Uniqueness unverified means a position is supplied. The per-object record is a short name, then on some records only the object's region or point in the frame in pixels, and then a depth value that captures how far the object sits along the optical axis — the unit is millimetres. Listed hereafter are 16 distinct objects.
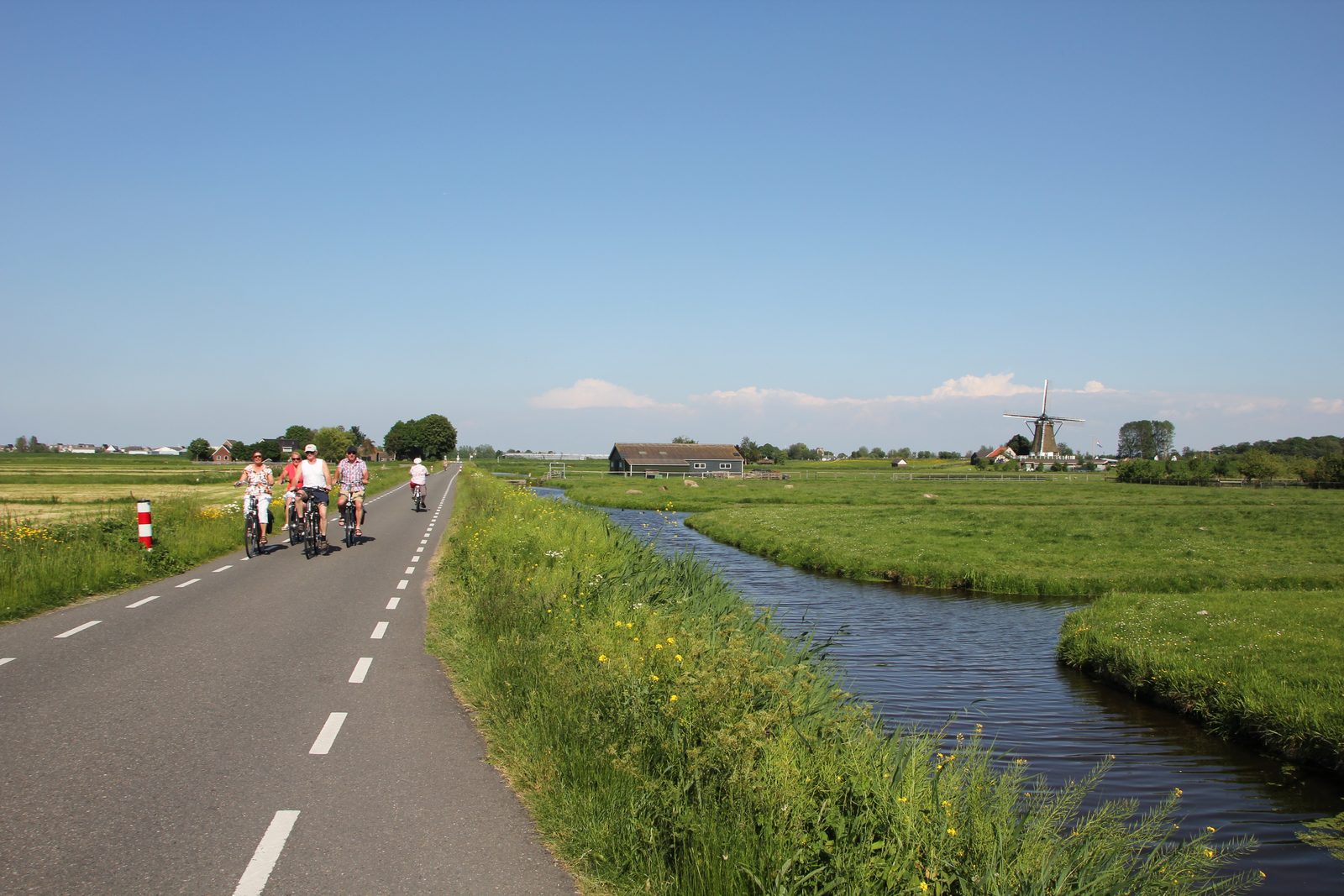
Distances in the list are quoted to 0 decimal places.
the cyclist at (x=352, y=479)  23781
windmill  136000
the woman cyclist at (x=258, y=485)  20219
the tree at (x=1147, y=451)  194050
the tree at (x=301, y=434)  196375
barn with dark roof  119000
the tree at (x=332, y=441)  182875
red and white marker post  17516
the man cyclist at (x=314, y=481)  20062
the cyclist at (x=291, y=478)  20497
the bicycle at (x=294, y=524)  20969
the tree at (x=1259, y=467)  88812
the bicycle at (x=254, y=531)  20047
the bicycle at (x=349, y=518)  23289
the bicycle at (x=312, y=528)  20000
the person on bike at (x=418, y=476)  39250
